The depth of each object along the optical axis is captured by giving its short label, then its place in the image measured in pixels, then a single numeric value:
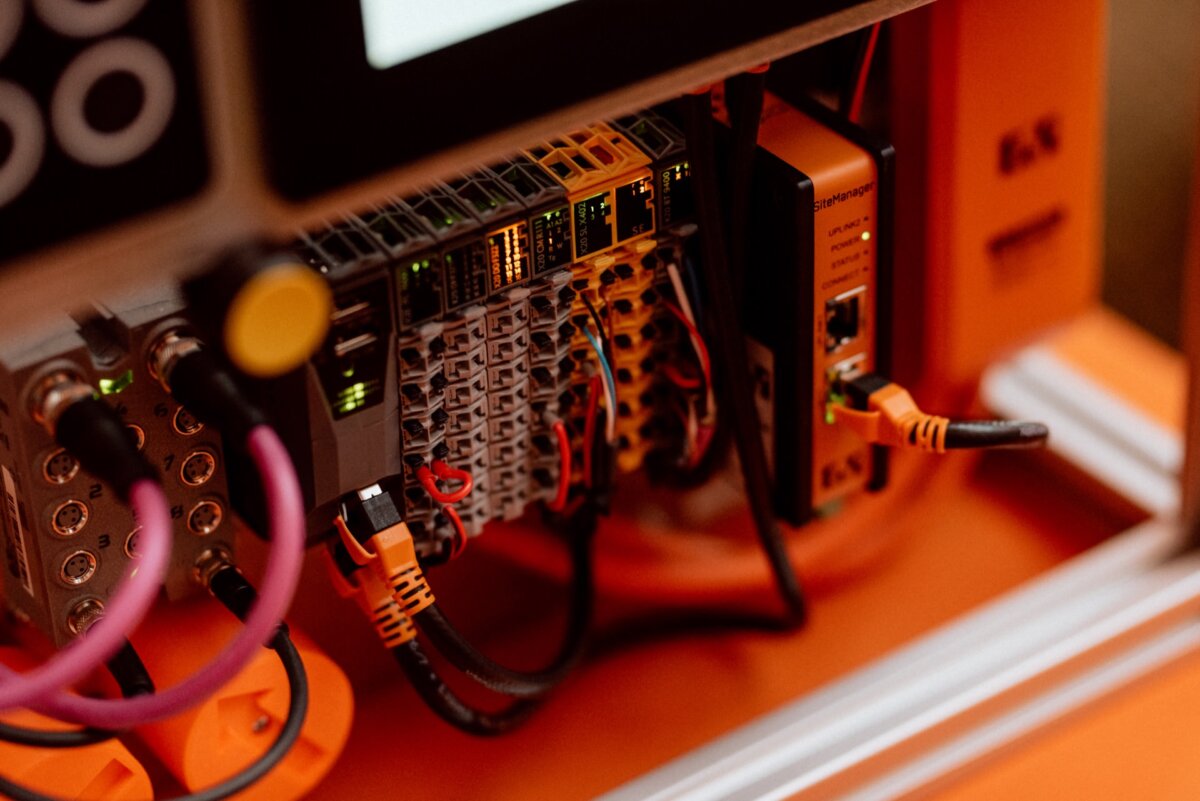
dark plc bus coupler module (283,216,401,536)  0.74
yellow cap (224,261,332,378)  0.64
